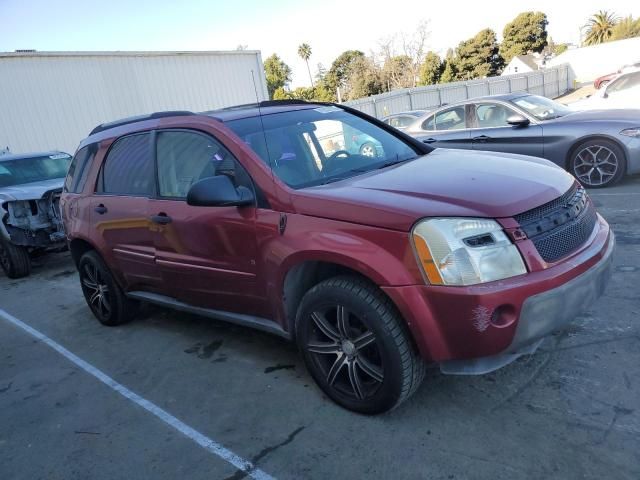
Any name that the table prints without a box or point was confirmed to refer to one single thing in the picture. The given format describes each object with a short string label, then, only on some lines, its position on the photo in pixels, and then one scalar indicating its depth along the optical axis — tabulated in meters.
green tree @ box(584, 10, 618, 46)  68.94
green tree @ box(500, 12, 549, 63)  52.25
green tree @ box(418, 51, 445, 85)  45.66
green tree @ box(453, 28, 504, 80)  50.62
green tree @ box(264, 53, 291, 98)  69.69
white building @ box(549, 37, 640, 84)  41.09
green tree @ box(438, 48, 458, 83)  47.21
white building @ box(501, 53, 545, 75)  47.28
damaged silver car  7.10
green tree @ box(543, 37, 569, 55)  54.50
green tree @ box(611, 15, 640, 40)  59.44
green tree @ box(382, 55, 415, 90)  45.66
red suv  2.40
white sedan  9.78
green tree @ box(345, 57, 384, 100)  47.00
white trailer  14.77
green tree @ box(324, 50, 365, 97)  57.25
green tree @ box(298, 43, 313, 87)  79.69
